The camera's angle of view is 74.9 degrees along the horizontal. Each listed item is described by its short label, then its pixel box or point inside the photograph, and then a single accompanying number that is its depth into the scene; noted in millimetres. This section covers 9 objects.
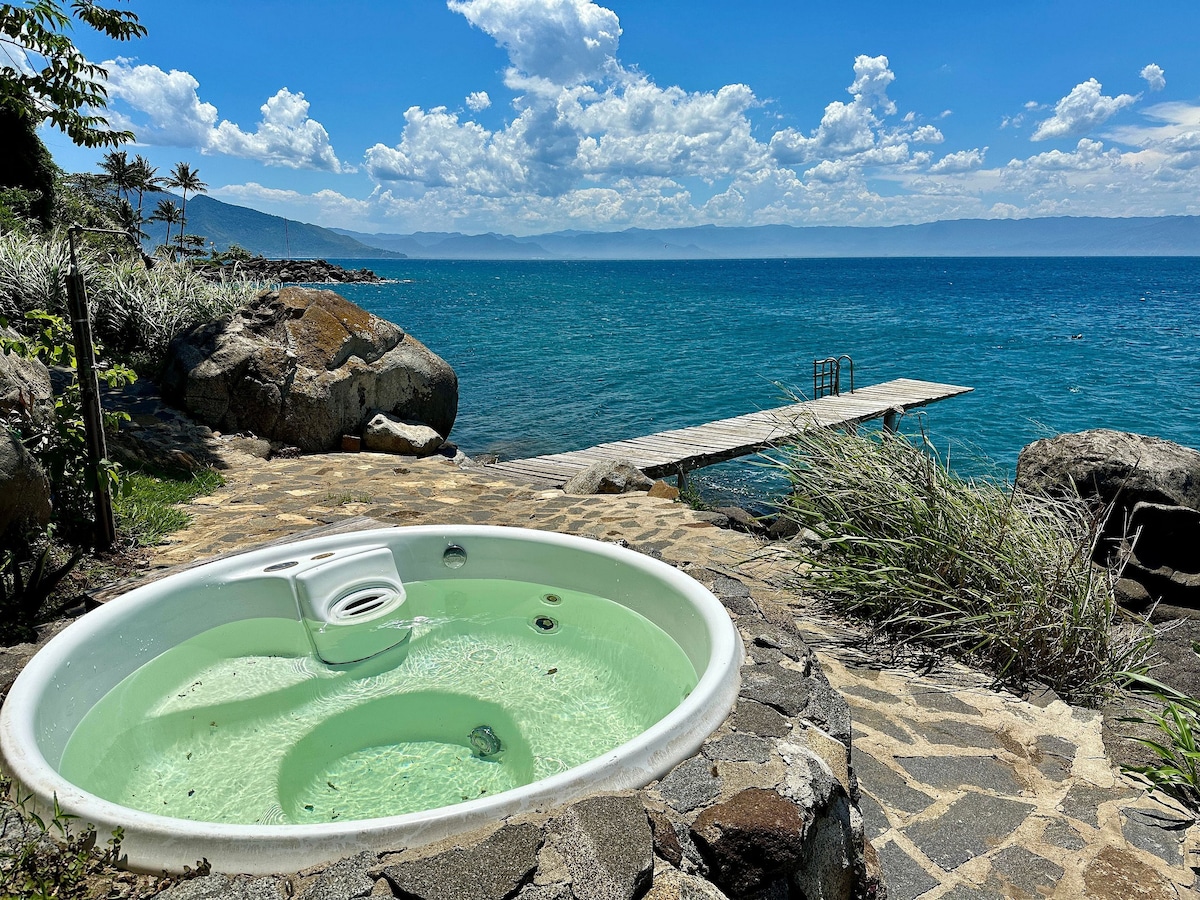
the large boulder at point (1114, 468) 7426
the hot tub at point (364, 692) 2400
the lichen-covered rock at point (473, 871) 1995
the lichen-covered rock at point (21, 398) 5000
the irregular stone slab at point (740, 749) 2654
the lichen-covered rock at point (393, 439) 9828
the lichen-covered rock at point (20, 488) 4363
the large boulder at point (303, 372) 9461
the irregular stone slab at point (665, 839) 2242
